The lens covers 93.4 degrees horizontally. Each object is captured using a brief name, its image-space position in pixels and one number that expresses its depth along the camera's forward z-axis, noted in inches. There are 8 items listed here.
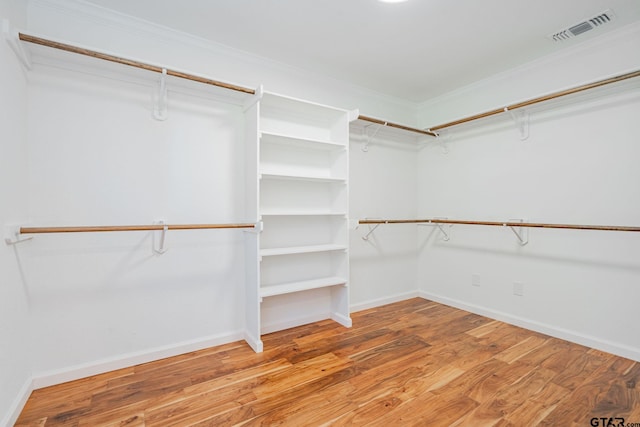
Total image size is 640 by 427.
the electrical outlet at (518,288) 110.8
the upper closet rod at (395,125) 112.4
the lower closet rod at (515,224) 80.6
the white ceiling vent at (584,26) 81.4
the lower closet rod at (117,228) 61.9
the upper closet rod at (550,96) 80.2
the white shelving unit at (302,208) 103.3
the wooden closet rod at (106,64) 67.3
